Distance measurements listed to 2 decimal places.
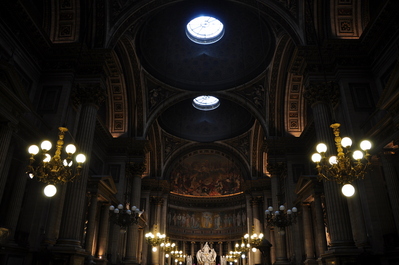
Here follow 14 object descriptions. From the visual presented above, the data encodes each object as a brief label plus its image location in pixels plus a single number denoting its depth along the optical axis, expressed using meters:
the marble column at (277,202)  17.40
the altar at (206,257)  28.36
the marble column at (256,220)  22.52
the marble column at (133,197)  17.81
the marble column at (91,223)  13.45
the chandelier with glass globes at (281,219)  12.90
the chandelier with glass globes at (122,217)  12.52
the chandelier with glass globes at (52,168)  6.73
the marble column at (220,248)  29.63
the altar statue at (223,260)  28.45
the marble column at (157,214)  24.25
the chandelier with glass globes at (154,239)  18.06
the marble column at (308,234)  14.37
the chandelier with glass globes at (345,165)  6.44
